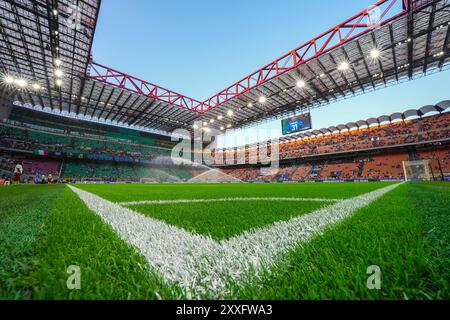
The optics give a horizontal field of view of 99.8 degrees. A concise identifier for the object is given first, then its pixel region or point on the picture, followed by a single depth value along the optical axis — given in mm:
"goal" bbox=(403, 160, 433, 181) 20844
